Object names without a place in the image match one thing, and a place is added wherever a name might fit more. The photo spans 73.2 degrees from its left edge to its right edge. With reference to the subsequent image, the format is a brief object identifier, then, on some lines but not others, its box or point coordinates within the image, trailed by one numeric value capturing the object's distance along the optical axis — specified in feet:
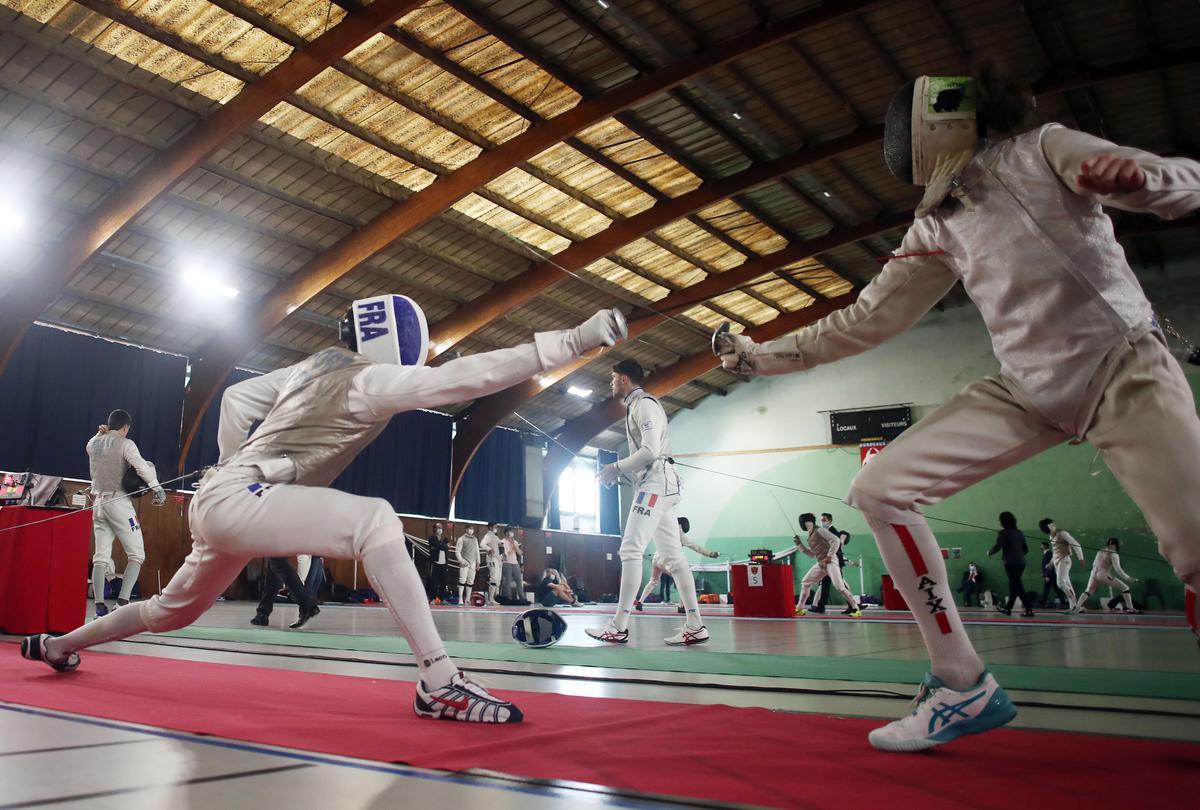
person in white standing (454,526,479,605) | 49.11
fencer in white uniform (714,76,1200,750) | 5.18
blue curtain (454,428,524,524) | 62.03
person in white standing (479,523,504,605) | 49.49
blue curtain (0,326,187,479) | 38.93
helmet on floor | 15.84
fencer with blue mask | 7.53
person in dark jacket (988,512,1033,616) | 31.32
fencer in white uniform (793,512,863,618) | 33.09
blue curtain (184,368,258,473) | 46.09
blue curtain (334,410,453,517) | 53.93
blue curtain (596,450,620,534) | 73.51
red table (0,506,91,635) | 16.79
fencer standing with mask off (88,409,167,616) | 21.58
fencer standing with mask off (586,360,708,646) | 17.61
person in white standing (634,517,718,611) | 18.65
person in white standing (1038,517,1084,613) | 36.22
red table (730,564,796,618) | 32.04
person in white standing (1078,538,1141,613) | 36.14
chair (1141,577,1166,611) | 47.01
